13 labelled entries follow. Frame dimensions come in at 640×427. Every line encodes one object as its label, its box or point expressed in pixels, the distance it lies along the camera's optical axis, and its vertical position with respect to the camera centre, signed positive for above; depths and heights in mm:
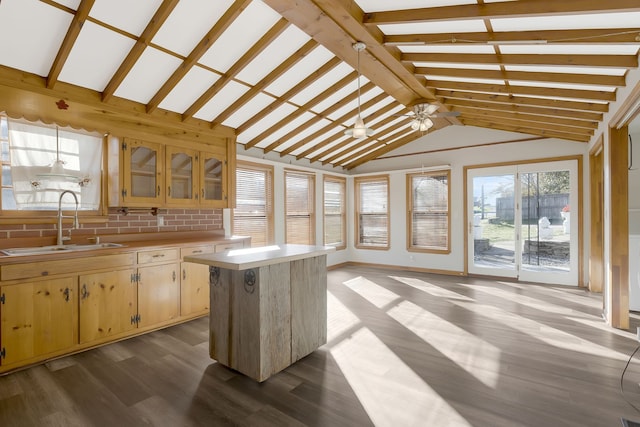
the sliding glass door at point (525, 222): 5582 -178
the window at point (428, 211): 6797 +35
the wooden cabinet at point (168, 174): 3586 +499
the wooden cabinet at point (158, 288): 3455 -820
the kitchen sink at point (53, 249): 2859 -327
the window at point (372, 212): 7613 +28
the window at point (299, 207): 6438 +137
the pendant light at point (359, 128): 3084 +817
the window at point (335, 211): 7492 +56
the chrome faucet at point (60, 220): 3143 -50
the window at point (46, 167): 3014 +490
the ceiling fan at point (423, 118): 4254 +1271
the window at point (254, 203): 5391 +187
